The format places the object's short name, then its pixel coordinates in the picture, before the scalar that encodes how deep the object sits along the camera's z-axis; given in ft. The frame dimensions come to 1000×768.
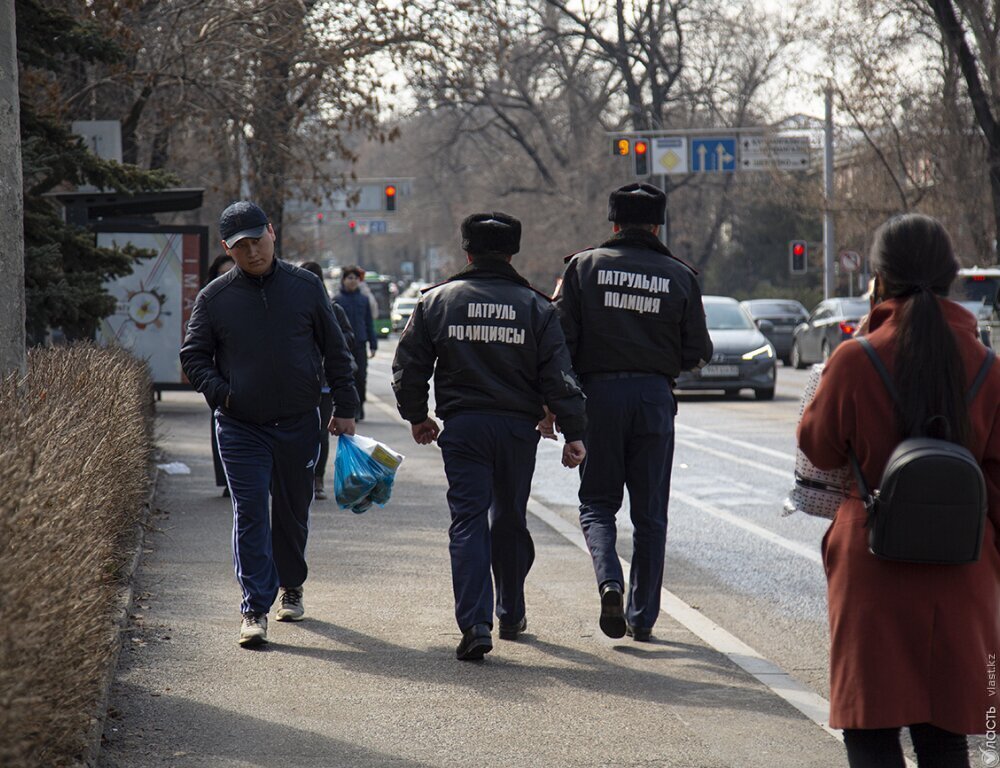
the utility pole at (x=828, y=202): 130.21
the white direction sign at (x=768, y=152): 135.33
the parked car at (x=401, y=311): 231.50
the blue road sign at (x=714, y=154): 133.69
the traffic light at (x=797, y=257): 145.48
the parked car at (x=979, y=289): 88.58
